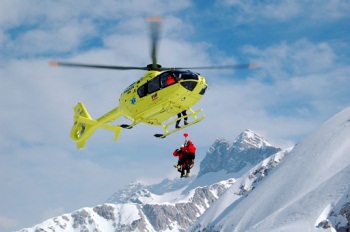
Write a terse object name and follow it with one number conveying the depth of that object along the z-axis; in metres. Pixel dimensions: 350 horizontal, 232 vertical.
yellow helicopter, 32.66
